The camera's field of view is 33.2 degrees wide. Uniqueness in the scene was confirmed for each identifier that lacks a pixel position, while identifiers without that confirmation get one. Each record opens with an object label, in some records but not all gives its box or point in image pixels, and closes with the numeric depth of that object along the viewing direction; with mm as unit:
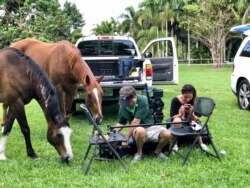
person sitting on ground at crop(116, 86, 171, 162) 5383
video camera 7131
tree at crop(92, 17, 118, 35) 55469
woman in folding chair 5750
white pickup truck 8727
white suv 10000
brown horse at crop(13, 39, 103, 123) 6371
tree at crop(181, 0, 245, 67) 34438
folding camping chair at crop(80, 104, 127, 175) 4991
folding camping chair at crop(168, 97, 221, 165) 5430
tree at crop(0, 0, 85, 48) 24125
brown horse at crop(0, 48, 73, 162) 5316
